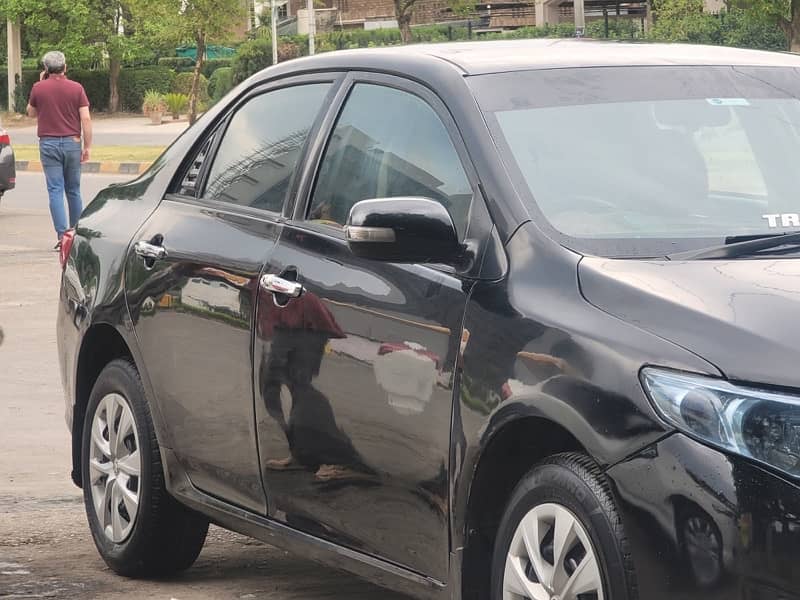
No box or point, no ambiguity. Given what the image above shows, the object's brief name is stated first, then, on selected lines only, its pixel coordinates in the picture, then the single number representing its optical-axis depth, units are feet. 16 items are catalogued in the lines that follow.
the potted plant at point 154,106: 163.03
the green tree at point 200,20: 153.58
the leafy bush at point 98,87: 196.34
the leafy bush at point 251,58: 179.42
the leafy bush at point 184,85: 185.68
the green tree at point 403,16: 146.30
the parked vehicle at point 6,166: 64.08
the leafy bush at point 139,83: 194.08
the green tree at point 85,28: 191.21
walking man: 53.31
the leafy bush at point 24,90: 194.80
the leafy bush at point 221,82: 178.40
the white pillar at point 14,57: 194.08
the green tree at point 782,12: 99.71
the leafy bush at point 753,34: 129.90
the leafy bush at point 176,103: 166.81
